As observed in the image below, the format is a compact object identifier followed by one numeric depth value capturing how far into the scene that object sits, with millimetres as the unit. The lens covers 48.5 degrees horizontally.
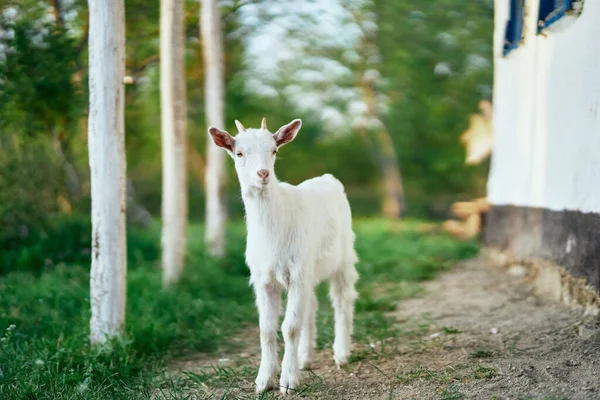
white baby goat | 4758
